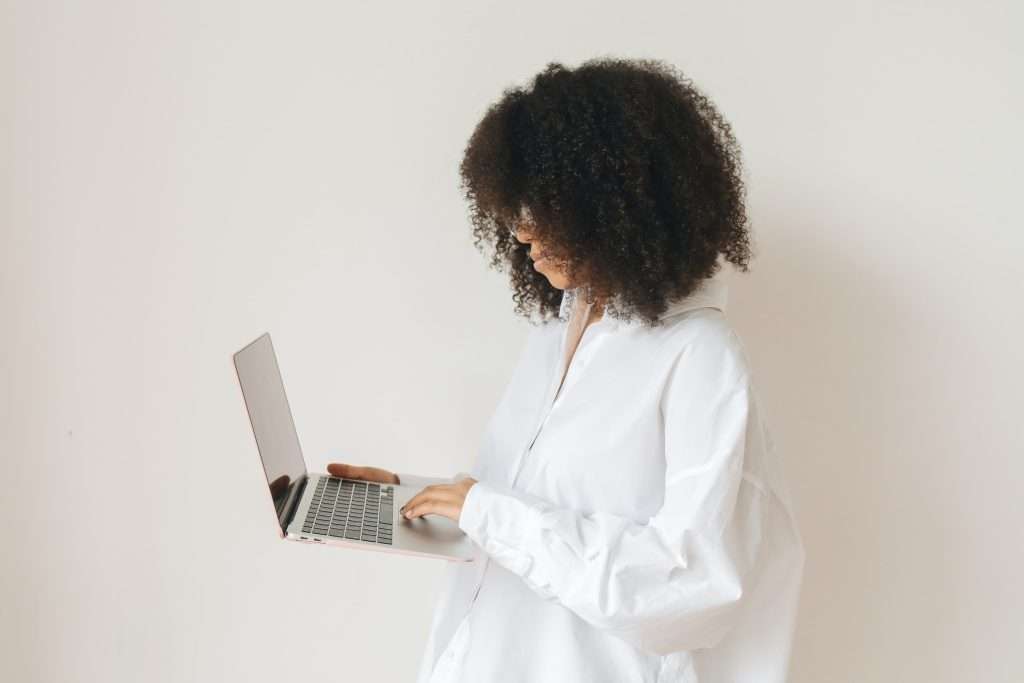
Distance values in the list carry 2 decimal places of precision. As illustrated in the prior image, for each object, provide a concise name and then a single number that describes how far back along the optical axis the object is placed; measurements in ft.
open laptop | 3.15
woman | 2.98
